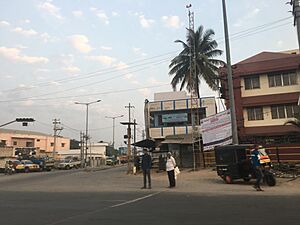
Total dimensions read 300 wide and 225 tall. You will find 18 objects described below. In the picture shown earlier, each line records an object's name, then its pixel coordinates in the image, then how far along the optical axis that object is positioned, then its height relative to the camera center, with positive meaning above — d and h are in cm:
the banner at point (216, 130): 1949 +170
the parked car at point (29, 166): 3551 -145
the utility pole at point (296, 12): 1283 +702
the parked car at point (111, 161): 5433 -157
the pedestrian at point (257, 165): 1085 -65
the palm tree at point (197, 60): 3023 +1118
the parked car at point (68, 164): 4118 -151
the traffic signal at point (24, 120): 2900 +412
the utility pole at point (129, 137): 2331 +151
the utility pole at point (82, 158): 4629 -64
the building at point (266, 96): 2409 +524
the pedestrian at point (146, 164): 1272 -55
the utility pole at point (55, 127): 6472 +720
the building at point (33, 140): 6655 +440
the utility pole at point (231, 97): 1482 +319
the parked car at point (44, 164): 3819 -130
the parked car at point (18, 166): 3432 -135
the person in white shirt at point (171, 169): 1263 -83
